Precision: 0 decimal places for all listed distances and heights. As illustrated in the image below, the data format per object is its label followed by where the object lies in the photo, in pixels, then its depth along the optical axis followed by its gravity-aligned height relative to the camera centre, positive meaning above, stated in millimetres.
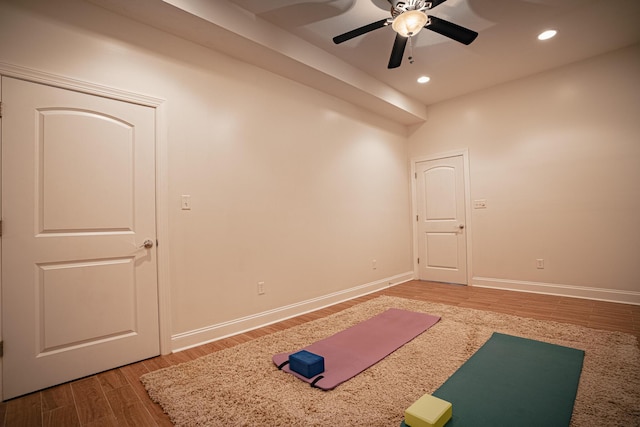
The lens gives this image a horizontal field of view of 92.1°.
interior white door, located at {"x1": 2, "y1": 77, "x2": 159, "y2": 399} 1984 -95
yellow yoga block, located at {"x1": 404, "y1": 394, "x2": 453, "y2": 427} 1441 -955
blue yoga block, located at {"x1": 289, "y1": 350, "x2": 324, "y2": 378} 2014 -972
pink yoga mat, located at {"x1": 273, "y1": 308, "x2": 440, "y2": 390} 2092 -1064
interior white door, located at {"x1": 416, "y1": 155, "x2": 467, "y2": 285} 4929 -92
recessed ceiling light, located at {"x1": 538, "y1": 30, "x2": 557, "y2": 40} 3273 +1917
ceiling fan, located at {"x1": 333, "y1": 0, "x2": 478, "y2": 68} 2424 +1570
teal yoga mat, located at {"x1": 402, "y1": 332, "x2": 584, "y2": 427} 1598 -1059
